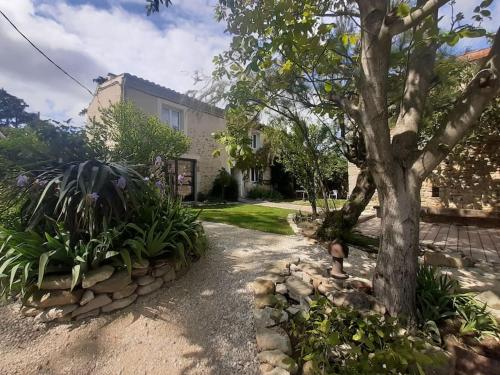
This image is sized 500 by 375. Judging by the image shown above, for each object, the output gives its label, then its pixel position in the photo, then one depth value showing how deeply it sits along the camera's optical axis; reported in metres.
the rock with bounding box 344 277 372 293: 3.02
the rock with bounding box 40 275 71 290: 2.58
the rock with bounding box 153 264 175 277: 3.04
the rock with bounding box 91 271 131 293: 2.66
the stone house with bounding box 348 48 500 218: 7.83
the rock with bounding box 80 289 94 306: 2.59
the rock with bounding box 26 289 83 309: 2.54
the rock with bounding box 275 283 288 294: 2.98
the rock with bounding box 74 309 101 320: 2.59
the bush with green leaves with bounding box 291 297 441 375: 1.70
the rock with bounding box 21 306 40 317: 2.56
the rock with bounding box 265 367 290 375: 1.94
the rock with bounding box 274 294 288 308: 2.65
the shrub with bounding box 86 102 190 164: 7.21
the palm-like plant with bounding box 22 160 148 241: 2.94
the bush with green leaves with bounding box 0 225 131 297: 2.58
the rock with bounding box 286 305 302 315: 2.62
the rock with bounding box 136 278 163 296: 2.89
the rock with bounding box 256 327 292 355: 2.19
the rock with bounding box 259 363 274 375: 2.01
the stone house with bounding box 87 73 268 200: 10.62
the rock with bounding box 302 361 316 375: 1.95
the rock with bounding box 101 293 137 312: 2.68
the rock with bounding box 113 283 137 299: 2.74
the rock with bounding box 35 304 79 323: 2.52
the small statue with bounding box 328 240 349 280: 3.18
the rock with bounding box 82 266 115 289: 2.59
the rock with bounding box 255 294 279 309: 2.72
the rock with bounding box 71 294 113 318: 2.59
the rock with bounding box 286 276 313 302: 2.89
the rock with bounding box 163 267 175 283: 3.12
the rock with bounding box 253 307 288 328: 2.46
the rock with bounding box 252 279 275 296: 2.93
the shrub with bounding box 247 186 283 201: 16.73
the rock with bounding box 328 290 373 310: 2.59
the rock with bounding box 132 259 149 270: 2.87
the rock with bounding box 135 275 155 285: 2.90
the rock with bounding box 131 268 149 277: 2.89
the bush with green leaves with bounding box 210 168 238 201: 14.26
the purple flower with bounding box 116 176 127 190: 3.14
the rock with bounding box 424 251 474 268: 4.00
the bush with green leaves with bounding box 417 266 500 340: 2.40
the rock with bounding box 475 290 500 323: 2.62
